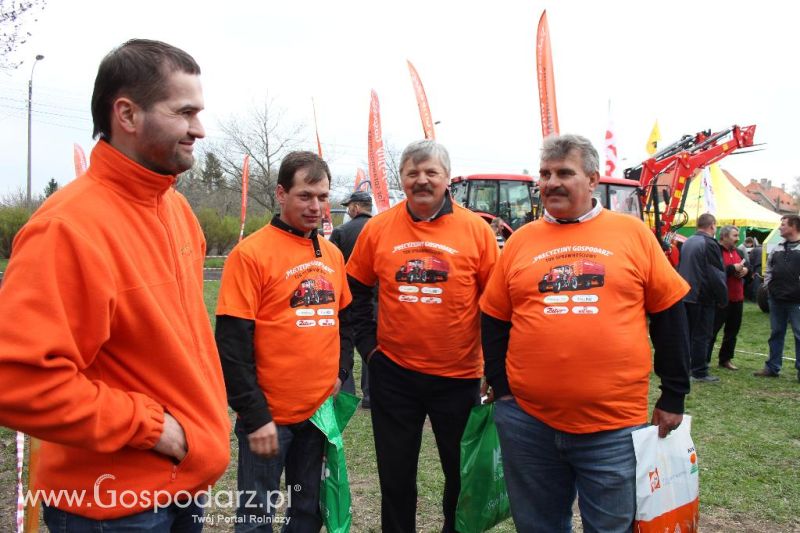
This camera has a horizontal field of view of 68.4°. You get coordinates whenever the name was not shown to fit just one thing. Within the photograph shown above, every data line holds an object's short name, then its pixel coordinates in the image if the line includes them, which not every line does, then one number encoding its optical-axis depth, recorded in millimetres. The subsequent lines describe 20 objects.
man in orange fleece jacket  1237
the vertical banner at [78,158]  16297
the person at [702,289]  7312
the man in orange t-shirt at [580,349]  2189
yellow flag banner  22488
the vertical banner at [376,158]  10320
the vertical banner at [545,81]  9586
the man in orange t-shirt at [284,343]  2412
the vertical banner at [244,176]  21242
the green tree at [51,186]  45934
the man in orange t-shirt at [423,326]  2834
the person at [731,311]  8117
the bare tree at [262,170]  35531
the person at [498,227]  10589
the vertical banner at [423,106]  11719
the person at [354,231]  5664
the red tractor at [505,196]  13883
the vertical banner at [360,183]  12973
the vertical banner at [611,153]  20047
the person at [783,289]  7402
